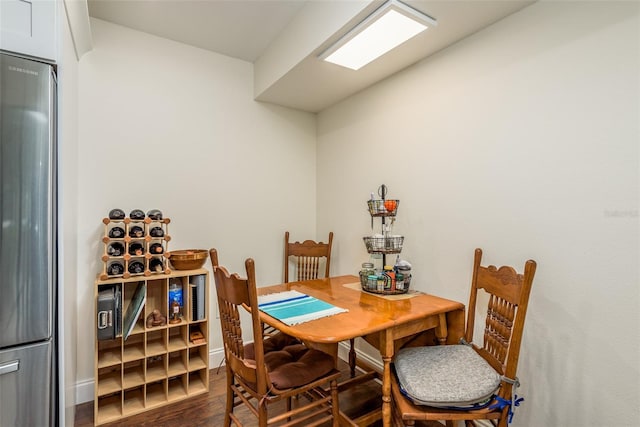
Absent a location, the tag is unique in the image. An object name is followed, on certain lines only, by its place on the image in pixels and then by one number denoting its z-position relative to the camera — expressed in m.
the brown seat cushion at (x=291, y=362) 1.48
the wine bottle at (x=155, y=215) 2.24
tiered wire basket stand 2.01
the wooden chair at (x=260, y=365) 1.38
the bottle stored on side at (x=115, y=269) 2.06
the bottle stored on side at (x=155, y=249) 2.20
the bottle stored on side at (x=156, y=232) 2.20
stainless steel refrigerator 1.18
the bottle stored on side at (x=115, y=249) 2.07
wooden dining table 1.40
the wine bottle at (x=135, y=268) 2.12
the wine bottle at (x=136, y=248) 2.14
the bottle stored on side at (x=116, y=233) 2.09
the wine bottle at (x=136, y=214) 2.17
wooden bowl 2.26
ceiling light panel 1.66
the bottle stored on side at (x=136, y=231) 2.15
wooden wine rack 2.06
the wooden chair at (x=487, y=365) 1.31
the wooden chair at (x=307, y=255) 2.95
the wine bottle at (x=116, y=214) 2.11
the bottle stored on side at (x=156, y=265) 2.20
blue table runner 1.54
